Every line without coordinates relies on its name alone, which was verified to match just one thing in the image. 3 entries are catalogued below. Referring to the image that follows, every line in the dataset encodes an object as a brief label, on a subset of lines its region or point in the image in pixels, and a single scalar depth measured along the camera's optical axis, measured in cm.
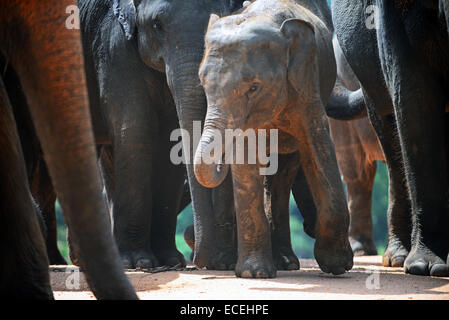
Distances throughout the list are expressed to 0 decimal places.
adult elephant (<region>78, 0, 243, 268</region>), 887
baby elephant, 733
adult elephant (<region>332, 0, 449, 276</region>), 760
